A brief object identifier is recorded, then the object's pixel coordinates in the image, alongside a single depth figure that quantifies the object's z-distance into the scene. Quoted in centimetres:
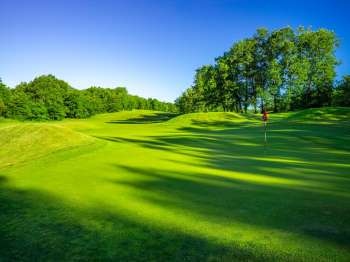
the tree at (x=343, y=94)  5091
